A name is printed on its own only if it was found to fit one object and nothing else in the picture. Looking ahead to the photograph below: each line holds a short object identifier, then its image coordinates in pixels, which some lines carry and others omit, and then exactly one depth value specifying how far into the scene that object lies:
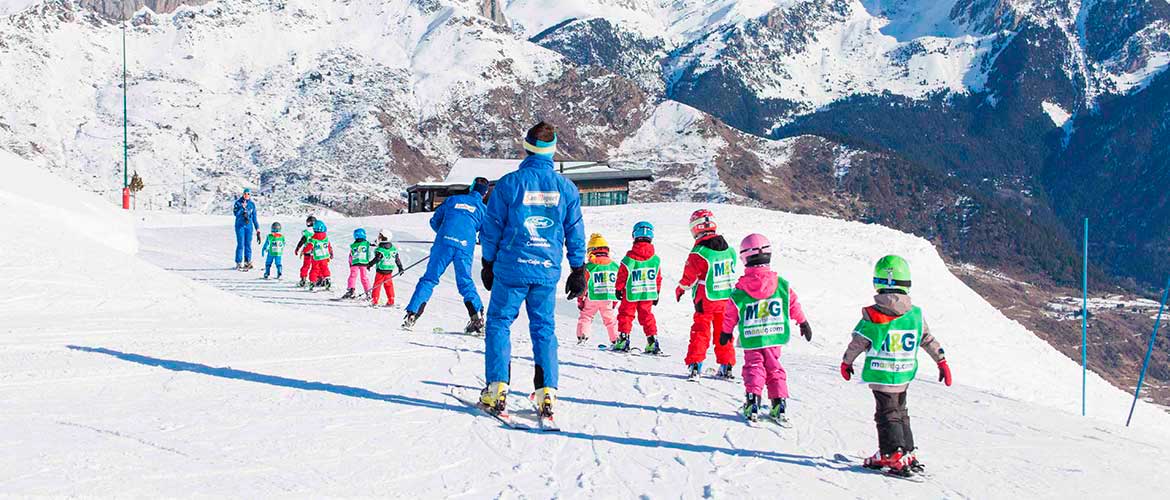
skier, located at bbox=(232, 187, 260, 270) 20.59
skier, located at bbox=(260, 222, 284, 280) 19.38
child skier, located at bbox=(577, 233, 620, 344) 12.00
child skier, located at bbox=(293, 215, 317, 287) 18.10
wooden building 75.25
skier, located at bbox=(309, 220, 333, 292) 17.75
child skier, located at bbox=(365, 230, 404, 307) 15.20
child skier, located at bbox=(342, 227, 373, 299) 16.34
